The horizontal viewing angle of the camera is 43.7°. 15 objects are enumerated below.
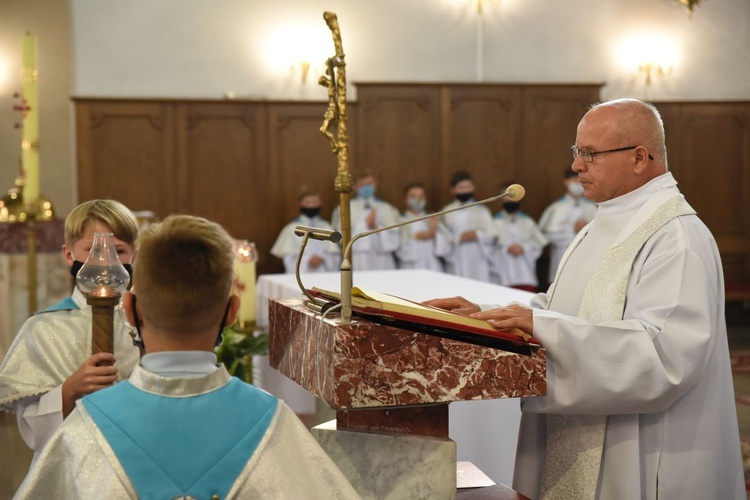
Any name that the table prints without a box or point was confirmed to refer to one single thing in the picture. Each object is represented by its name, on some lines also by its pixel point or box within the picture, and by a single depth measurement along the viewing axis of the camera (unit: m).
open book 2.02
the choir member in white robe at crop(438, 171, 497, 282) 11.30
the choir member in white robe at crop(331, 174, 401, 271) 10.98
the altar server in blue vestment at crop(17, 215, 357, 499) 1.69
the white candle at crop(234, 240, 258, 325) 4.04
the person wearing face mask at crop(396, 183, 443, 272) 11.23
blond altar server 2.49
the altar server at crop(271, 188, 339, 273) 10.72
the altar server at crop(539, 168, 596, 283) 11.48
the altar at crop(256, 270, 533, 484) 3.70
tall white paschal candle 4.80
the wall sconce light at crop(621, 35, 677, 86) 12.29
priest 2.40
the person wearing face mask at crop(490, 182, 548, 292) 11.47
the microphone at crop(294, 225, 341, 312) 2.03
